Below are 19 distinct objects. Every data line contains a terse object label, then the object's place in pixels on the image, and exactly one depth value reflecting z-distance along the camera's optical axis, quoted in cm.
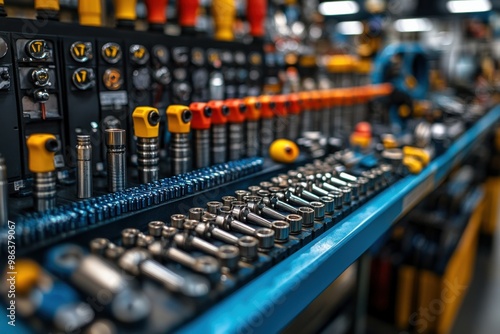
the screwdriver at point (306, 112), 149
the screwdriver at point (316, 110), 157
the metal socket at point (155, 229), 71
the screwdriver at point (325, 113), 167
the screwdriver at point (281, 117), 132
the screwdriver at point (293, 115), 140
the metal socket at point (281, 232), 72
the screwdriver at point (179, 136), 94
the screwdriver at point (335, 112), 176
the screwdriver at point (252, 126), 118
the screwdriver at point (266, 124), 126
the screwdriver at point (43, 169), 68
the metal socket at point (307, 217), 80
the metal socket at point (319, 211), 84
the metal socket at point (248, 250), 65
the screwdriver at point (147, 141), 86
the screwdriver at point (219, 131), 106
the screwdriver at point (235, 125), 111
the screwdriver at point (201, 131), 101
